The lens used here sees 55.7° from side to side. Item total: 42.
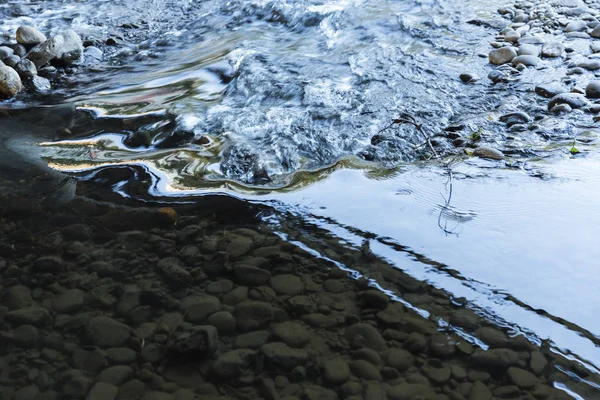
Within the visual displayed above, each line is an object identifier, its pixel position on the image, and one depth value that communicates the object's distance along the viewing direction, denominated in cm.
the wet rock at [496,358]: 188
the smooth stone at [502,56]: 446
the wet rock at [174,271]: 226
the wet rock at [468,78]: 417
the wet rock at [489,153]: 316
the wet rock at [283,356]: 189
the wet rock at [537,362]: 186
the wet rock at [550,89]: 392
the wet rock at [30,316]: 207
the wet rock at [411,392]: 178
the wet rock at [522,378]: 181
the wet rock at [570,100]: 374
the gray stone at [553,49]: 459
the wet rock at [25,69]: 444
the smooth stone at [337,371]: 185
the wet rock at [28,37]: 500
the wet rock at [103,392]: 179
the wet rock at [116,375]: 185
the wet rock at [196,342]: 192
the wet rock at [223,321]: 203
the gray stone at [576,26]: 507
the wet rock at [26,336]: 199
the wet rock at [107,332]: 198
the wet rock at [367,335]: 196
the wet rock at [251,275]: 224
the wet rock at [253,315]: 204
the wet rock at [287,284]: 220
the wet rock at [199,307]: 208
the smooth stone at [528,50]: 455
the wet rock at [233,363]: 186
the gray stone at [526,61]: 441
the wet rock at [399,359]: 188
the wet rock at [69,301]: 212
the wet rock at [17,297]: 214
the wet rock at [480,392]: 177
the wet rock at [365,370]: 185
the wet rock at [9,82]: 410
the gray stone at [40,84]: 427
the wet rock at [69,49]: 477
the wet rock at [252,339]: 196
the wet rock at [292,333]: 198
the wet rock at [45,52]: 468
